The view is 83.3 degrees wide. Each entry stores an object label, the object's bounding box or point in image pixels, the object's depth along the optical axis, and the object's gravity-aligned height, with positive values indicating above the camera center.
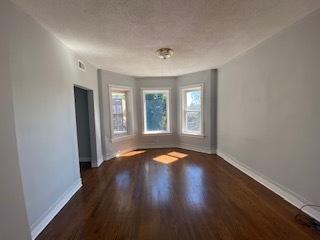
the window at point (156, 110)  5.72 -0.07
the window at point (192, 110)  5.16 -0.09
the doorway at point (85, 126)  4.02 -0.41
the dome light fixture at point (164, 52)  3.01 +0.94
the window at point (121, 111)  5.09 -0.08
